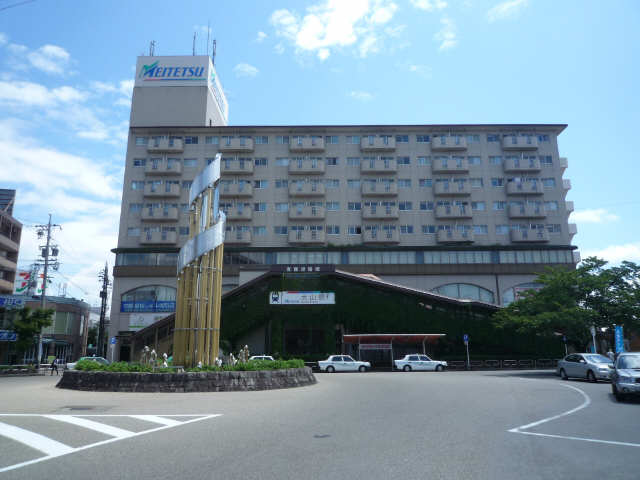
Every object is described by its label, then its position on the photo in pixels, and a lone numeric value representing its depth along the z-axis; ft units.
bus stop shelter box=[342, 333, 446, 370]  120.37
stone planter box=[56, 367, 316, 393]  54.44
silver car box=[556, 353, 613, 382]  70.18
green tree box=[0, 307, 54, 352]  121.34
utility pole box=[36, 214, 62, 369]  130.91
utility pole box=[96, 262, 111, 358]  197.38
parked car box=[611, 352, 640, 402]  41.27
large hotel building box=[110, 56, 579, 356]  166.61
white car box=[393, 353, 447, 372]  112.75
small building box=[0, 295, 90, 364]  178.19
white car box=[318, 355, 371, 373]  113.50
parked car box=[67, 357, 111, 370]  104.79
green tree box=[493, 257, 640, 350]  90.48
